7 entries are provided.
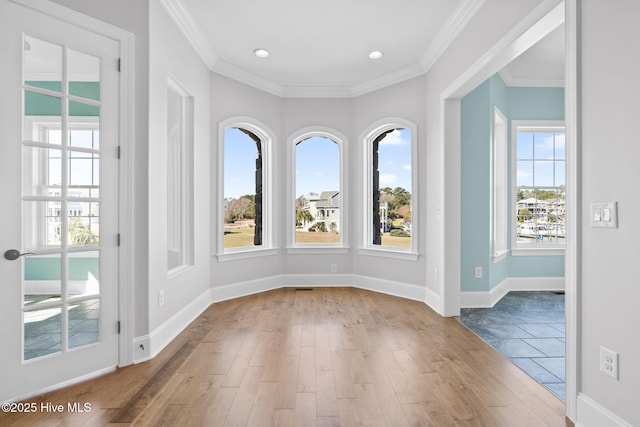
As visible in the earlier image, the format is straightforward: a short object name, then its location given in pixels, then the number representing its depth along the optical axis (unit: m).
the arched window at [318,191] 5.40
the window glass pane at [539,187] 5.16
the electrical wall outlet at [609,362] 1.70
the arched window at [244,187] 4.77
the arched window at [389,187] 4.91
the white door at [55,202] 2.12
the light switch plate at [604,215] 1.70
